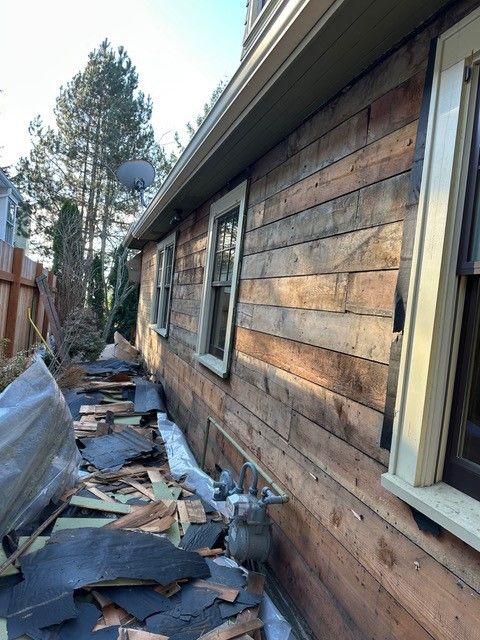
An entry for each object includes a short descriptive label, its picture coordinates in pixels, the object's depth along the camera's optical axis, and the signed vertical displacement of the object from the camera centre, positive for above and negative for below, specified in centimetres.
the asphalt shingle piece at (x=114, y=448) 436 -156
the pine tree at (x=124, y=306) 1505 -41
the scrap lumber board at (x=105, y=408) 589 -152
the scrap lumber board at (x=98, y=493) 355 -158
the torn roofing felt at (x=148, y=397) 603 -140
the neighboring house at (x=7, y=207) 1673 +295
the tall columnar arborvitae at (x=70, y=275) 1064 +31
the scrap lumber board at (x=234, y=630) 214 -153
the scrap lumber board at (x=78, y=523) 302 -156
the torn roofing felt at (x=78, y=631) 209 -157
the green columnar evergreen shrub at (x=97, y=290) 1553 +3
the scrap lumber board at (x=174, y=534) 304 -158
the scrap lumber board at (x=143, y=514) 312 -155
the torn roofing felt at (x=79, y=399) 609 -152
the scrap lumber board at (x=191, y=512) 331 -156
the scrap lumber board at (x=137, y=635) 211 -156
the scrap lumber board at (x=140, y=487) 374 -161
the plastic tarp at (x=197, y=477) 231 -157
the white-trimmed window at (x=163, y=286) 758 +23
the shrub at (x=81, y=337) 961 -101
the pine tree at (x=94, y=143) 2423 +781
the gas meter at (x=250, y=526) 257 -124
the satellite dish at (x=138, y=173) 921 +245
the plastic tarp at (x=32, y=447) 282 -108
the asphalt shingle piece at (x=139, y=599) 228 -154
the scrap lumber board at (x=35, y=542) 271 -155
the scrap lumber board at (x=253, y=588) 232 -154
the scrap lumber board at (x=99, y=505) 336 -157
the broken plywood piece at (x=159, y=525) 311 -155
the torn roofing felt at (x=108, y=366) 837 -143
